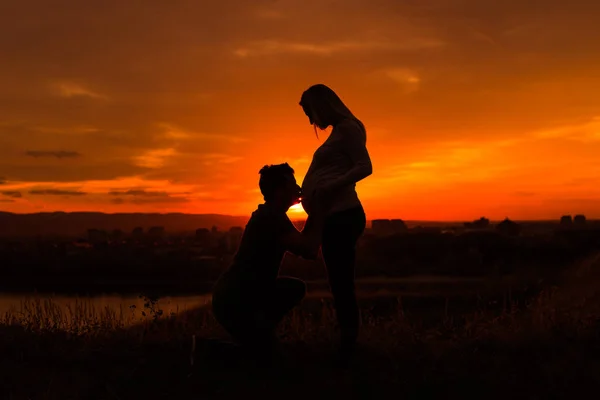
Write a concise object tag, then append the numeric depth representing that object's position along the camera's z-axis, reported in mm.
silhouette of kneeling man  5480
